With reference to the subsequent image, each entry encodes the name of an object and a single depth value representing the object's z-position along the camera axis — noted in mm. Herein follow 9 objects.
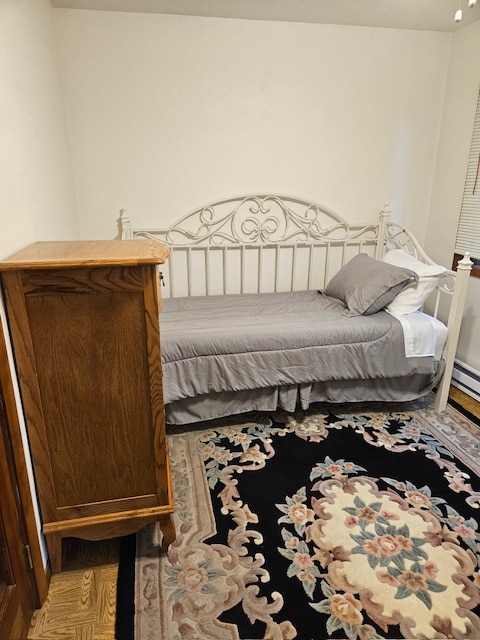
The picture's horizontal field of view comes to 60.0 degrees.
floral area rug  1248
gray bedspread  2012
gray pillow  2289
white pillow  2322
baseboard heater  2592
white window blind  2600
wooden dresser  1159
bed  2068
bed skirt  2117
